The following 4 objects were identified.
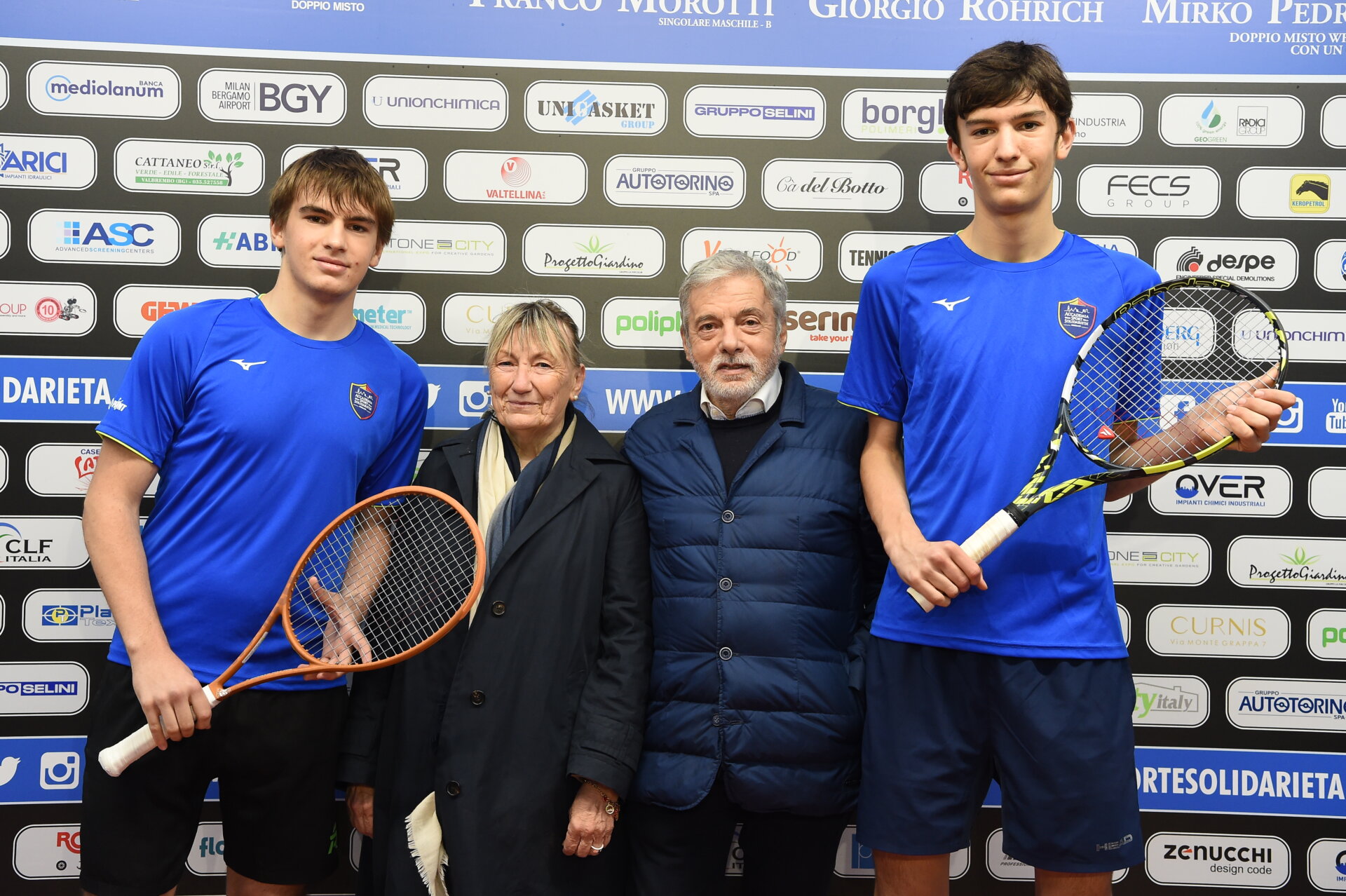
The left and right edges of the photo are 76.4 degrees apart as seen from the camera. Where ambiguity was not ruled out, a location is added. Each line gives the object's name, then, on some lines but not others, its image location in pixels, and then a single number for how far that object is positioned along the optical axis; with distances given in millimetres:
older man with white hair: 2281
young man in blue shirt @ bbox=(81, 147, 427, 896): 2311
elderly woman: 2236
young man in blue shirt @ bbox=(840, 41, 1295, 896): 2109
